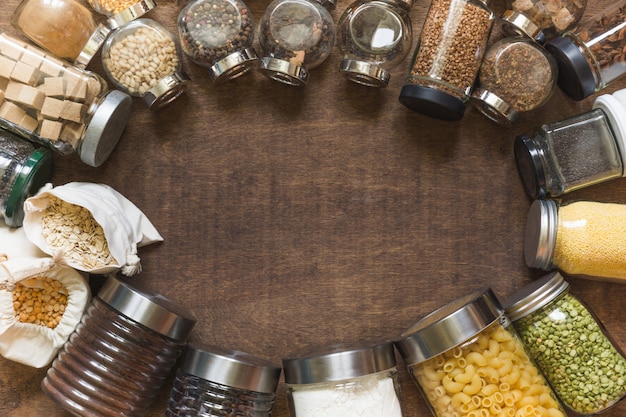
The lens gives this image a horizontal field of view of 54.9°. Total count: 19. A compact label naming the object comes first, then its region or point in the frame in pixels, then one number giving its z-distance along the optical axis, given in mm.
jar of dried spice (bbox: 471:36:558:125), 1244
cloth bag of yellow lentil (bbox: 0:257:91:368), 1191
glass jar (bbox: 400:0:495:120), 1229
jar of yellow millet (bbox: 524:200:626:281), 1212
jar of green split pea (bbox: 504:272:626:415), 1209
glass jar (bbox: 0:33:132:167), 1204
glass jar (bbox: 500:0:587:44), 1278
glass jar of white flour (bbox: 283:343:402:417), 1146
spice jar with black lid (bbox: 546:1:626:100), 1252
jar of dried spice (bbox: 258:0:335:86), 1254
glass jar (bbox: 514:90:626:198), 1260
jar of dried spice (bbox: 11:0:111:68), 1238
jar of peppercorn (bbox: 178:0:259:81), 1252
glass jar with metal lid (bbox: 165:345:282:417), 1153
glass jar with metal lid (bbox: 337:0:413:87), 1267
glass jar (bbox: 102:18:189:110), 1253
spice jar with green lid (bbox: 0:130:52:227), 1225
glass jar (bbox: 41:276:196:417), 1168
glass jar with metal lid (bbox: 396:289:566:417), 1157
